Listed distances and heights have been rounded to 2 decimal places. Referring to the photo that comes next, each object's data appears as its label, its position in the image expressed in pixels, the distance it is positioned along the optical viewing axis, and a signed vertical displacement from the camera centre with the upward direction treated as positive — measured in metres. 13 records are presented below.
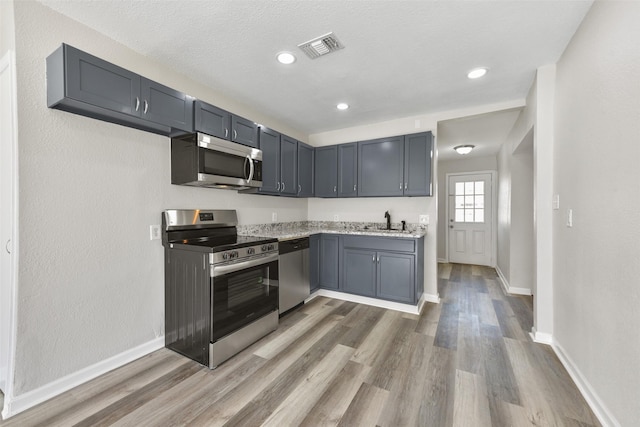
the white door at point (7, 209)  1.60 +0.01
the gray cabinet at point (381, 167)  3.53 +0.62
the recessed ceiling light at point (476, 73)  2.43 +1.32
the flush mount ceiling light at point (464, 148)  4.91 +1.19
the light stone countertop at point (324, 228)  3.20 -0.27
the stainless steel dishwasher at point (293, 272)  2.97 -0.75
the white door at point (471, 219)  5.86 -0.20
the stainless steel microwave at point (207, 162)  2.32 +0.47
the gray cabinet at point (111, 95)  1.64 +0.84
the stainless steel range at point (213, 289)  2.06 -0.68
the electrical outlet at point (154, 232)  2.28 -0.19
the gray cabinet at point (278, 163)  3.24 +0.64
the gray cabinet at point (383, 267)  3.12 -0.73
